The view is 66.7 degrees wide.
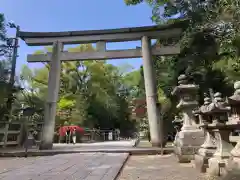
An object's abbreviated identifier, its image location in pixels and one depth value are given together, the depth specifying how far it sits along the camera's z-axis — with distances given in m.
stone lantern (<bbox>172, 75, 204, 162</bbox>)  5.22
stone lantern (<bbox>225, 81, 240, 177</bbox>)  2.69
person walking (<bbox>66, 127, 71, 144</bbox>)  13.25
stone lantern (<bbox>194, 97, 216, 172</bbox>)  3.96
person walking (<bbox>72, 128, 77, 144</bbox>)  12.16
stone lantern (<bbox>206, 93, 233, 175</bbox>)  3.42
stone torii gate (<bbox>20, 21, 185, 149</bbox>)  7.97
